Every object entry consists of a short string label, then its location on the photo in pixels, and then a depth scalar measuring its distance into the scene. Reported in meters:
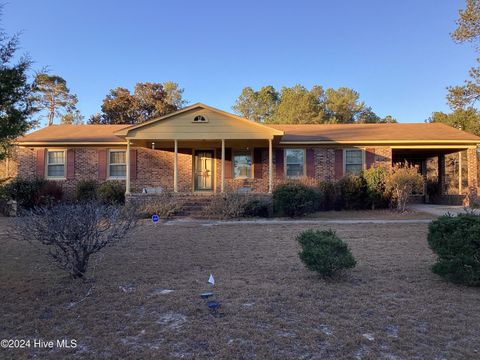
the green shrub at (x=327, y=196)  15.75
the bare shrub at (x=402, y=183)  14.05
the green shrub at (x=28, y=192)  15.51
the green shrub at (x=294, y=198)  13.59
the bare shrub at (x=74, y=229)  4.96
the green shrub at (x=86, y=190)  16.66
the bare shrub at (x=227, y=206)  13.63
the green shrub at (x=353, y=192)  15.59
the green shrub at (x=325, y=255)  5.16
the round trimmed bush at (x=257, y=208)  14.06
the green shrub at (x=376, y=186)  15.30
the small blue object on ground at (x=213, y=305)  4.12
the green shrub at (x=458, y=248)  4.91
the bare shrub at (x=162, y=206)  13.77
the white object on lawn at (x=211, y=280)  5.11
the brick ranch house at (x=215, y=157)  17.55
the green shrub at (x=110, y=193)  15.84
